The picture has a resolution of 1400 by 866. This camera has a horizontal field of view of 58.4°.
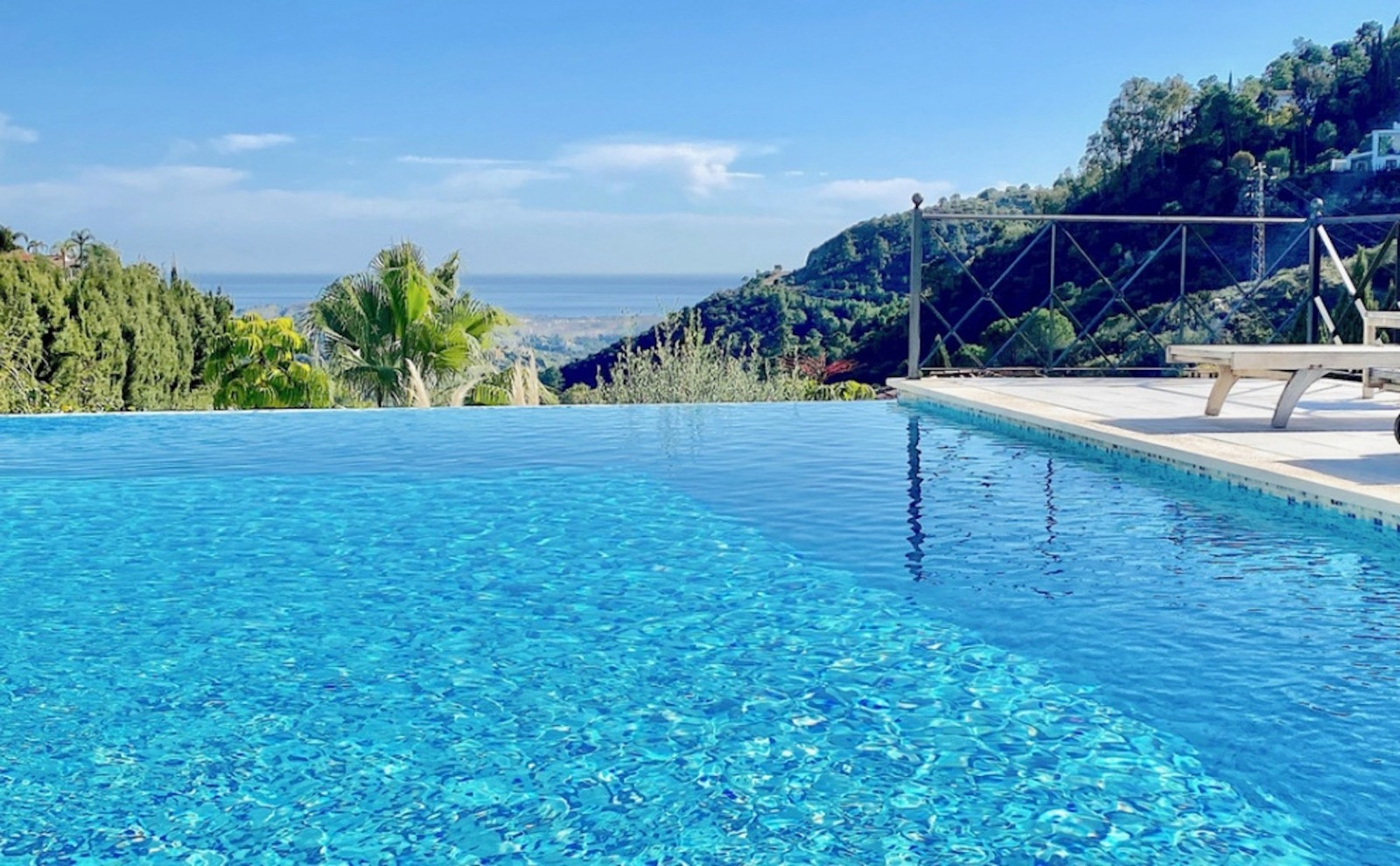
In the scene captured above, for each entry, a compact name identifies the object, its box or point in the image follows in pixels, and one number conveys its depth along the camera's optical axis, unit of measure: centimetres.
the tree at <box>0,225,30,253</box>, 1460
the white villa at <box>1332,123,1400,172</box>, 3161
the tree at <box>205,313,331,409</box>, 1407
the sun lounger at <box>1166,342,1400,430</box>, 576
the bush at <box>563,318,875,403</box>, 985
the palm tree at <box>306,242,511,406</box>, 1186
